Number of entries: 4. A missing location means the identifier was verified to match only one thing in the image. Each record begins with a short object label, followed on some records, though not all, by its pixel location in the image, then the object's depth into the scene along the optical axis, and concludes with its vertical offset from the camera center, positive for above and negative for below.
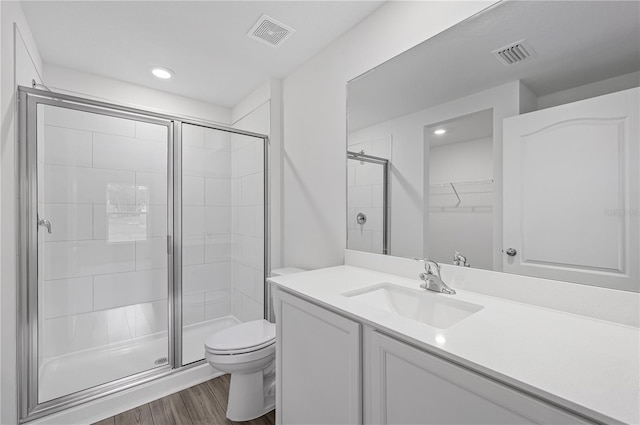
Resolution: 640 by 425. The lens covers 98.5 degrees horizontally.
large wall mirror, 0.85 +0.27
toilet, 1.57 -0.88
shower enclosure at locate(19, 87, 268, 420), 1.68 -0.22
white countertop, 0.52 -0.34
